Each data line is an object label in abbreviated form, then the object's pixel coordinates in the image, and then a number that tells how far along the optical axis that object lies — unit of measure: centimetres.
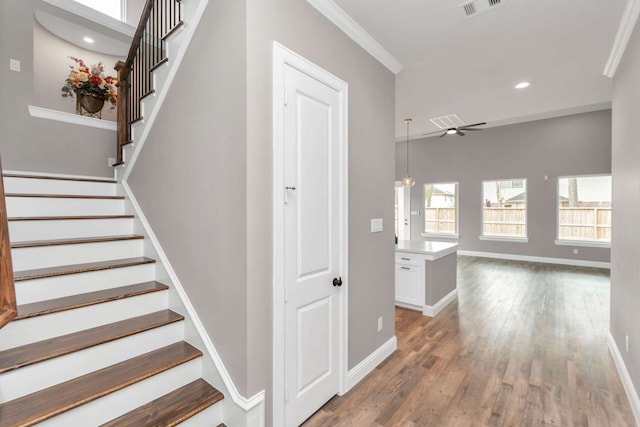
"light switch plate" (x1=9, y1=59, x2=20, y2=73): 348
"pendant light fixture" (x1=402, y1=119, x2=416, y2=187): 661
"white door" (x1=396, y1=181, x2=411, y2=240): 949
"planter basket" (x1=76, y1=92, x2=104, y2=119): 379
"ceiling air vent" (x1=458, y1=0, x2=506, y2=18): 219
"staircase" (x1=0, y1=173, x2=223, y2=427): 144
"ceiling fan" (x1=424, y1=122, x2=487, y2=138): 593
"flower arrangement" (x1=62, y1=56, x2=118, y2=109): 369
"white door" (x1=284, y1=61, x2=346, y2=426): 189
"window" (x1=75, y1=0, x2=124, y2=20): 439
